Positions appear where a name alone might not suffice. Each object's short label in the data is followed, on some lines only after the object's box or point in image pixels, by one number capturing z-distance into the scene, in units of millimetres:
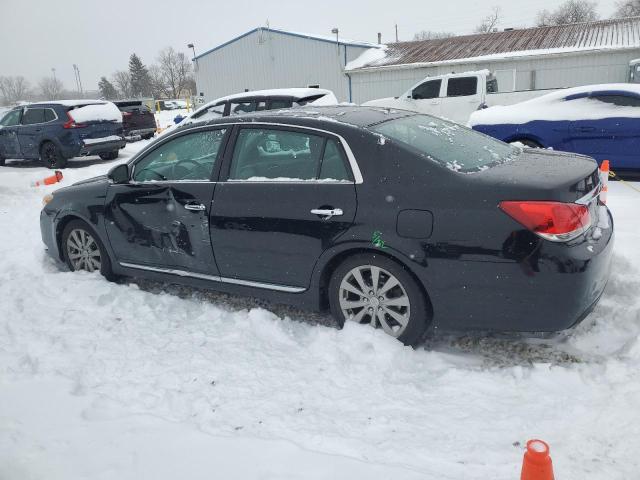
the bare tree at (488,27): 65312
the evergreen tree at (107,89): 91000
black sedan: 2938
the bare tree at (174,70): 89125
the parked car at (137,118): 16828
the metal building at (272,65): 25938
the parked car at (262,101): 9859
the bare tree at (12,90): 116875
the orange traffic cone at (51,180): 10172
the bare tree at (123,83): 93744
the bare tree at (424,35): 82281
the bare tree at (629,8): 54312
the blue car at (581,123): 7840
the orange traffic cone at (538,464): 1767
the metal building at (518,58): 20953
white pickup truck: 13807
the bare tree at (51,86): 124888
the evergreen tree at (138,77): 89562
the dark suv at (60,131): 12633
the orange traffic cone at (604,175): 3643
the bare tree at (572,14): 62531
